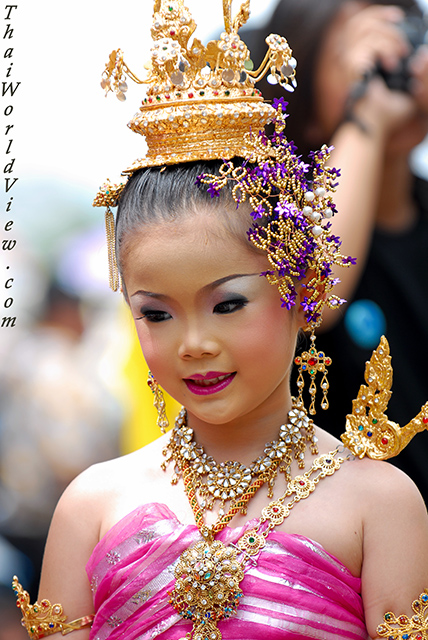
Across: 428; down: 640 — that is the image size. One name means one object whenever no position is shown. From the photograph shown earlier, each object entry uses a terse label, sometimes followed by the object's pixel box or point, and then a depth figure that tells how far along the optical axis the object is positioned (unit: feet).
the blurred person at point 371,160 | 15.35
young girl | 8.71
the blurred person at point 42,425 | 16.51
